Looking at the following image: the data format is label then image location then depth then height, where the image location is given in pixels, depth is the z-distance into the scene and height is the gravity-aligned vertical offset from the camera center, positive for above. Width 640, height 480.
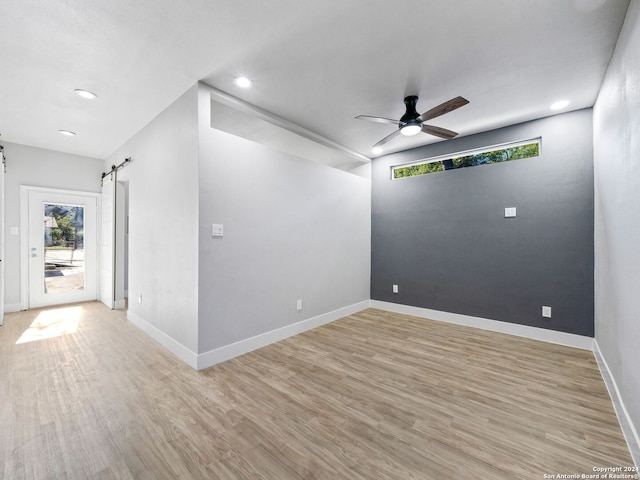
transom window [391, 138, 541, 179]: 3.58 +1.22
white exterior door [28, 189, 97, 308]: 4.62 -0.14
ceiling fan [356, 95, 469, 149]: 2.62 +1.24
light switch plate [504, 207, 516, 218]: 3.61 +0.38
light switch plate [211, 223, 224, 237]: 2.74 +0.10
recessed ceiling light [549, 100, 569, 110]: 3.00 +1.54
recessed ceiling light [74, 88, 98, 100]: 2.84 +1.57
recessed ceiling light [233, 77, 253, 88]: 2.61 +1.56
